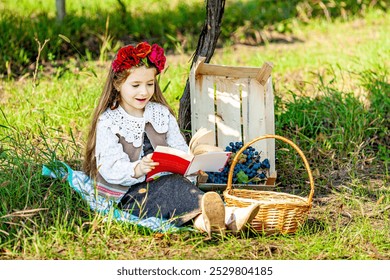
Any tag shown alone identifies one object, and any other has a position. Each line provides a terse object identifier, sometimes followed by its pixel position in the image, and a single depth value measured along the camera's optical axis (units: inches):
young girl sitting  253.1
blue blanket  246.6
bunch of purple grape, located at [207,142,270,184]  287.9
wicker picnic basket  245.2
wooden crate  302.2
